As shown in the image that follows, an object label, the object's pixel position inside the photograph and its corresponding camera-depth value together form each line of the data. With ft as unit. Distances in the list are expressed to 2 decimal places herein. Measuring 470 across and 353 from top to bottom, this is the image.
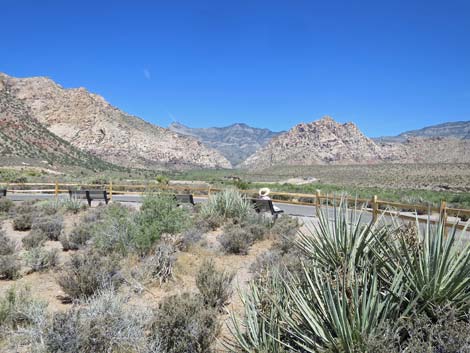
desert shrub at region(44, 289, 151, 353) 13.21
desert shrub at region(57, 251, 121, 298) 20.36
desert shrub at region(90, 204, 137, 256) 28.73
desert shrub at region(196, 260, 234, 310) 19.61
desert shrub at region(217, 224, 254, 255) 32.19
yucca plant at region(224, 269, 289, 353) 12.37
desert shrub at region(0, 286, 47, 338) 15.50
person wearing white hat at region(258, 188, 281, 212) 45.89
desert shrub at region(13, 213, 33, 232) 42.65
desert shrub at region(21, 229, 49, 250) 32.58
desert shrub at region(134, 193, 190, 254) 28.48
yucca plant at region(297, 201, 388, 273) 14.85
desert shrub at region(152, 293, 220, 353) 14.32
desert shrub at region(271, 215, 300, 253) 30.17
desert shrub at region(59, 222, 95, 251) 32.86
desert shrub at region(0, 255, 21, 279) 24.38
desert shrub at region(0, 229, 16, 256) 29.32
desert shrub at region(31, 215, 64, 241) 37.68
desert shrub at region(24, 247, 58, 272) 26.16
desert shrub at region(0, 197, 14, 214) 55.01
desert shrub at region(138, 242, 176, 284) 23.92
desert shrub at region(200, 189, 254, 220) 45.57
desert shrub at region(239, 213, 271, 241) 37.04
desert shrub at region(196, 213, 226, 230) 42.13
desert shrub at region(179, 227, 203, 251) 31.37
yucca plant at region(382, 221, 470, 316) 11.35
